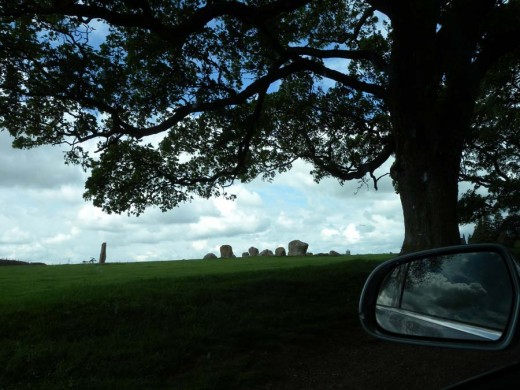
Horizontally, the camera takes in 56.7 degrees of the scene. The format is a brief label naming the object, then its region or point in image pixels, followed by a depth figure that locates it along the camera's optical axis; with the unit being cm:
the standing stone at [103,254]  3508
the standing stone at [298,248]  3629
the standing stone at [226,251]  3878
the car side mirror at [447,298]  181
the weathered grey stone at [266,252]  3869
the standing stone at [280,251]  3662
